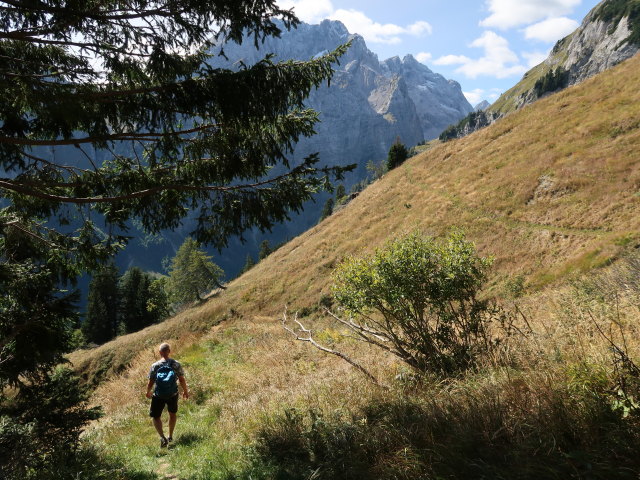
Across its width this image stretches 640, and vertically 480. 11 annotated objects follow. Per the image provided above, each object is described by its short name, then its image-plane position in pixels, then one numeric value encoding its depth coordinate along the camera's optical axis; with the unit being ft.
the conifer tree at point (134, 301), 189.88
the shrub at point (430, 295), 17.02
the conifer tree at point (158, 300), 177.78
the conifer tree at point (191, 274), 148.97
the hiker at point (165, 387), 22.59
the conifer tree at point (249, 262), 273.17
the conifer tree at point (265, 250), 273.54
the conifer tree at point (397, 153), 190.39
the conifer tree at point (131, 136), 16.56
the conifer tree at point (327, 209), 302.45
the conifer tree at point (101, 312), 187.48
